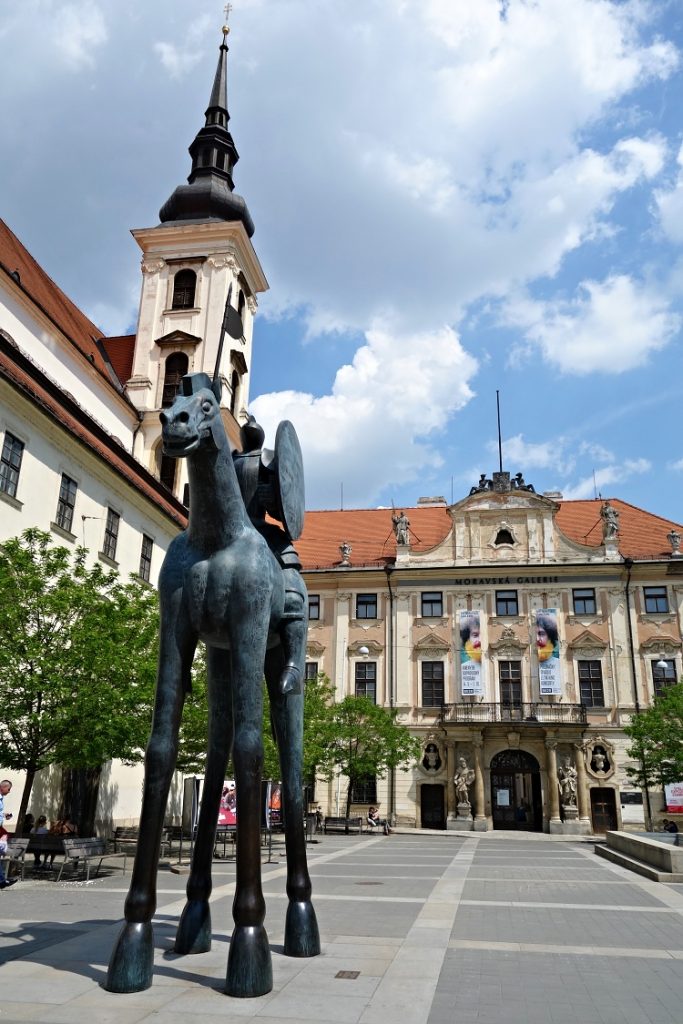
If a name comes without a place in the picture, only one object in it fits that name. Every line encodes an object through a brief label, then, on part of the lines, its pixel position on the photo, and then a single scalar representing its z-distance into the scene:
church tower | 40.62
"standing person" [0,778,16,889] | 13.23
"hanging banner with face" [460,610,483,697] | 41.03
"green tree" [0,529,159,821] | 16.19
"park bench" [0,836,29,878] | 14.64
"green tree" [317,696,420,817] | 36.00
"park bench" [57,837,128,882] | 15.07
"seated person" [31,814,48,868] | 17.48
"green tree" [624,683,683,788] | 30.92
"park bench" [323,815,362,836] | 35.44
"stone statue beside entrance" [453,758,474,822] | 38.19
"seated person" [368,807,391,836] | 35.62
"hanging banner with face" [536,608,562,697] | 40.50
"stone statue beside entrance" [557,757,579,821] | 37.62
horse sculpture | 6.43
